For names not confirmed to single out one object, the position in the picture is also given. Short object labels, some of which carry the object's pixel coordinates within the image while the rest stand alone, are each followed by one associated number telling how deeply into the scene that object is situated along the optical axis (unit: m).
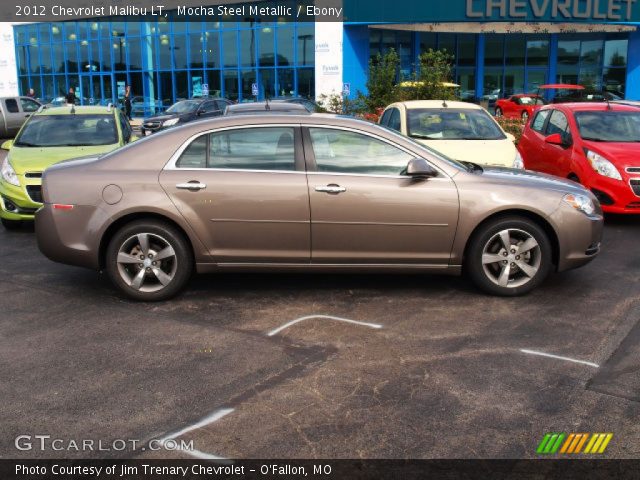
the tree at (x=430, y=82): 16.19
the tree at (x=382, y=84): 16.83
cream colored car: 9.64
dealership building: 30.47
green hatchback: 8.90
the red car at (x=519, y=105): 31.08
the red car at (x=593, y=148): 9.02
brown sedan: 5.84
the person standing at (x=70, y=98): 33.06
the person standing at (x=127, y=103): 31.97
